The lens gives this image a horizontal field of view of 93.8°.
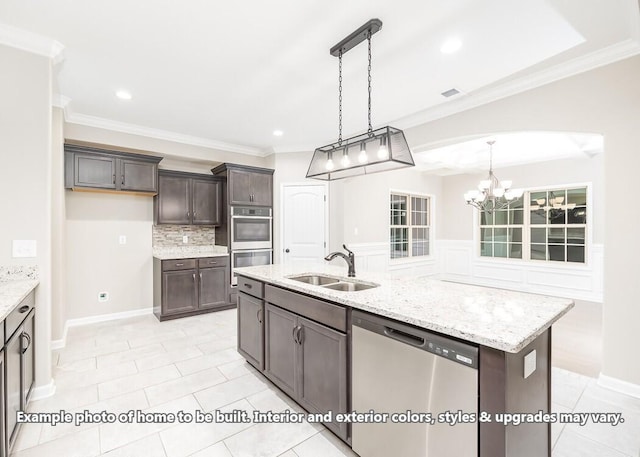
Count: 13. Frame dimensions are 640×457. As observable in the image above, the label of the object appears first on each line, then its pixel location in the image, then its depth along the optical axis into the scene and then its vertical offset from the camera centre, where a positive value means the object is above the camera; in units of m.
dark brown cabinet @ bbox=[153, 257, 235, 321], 4.25 -0.90
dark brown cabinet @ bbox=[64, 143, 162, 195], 3.77 +0.74
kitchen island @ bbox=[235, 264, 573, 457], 1.19 -0.59
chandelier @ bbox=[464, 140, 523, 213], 5.35 +0.61
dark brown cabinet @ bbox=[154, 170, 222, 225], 4.51 +0.42
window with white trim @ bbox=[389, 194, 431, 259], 6.78 +0.02
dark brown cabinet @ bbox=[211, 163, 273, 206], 4.81 +0.70
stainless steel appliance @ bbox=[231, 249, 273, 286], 4.81 -0.54
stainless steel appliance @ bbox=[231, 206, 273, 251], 4.84 -0.04
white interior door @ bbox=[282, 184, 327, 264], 5.20 +0.07
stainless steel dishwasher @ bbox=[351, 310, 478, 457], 1.25 -0.76
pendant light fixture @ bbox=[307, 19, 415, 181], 2.08 +0.56
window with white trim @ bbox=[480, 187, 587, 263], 5.84 -0.03
